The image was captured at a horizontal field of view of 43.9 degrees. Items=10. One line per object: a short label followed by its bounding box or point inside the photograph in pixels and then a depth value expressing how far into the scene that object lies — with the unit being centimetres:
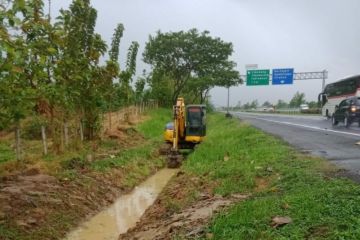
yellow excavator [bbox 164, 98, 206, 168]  2047
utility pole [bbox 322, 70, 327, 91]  5669
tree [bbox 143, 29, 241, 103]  4859
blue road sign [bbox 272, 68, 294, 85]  5734
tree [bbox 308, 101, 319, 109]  9340
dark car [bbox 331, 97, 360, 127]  2555
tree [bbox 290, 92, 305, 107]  10500
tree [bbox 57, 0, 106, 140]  1648
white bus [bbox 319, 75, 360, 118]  3333
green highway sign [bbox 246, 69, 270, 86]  5800
